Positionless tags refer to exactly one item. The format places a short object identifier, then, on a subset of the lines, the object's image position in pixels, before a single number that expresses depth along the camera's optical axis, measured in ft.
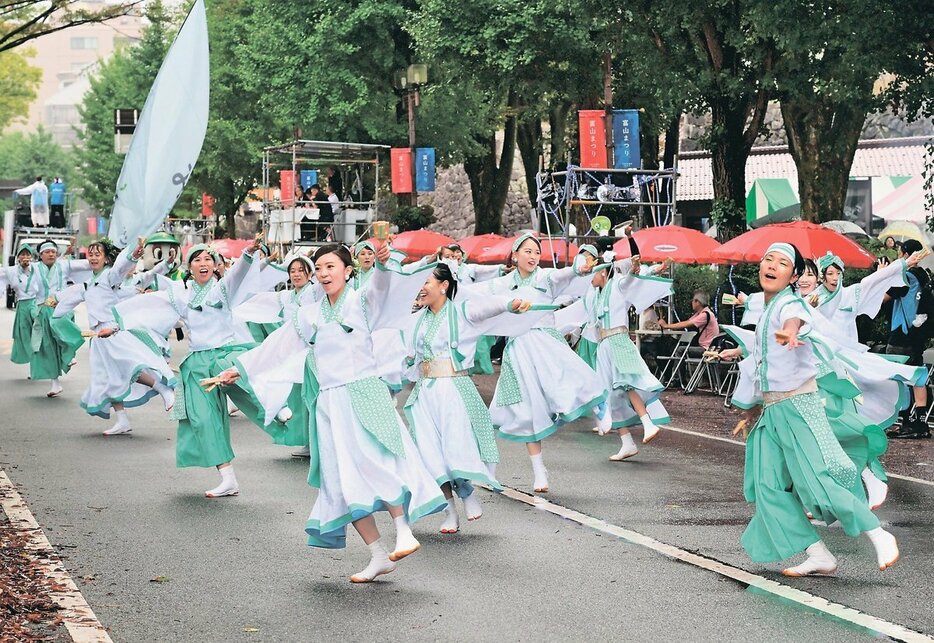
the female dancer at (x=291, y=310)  36.77
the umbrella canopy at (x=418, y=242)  88.07
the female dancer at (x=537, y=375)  37.60
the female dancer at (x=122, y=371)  48.37
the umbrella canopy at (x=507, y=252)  74.90
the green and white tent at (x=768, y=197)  111.45
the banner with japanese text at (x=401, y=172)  107.96
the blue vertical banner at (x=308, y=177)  106.52
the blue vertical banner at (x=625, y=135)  77.87
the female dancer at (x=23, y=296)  66.03
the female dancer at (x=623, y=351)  43.78
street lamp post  105.40
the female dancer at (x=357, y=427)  25.49
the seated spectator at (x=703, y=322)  63.93
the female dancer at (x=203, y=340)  35.91
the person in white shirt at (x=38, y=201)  159.98
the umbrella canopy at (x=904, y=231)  84.72
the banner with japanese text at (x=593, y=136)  77.92
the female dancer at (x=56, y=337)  62.69
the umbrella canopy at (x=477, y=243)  87.45
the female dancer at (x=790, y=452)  25.55
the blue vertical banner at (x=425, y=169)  108.88
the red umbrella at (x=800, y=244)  58.18
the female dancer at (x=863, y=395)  28.25
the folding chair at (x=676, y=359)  65.46
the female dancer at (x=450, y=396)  30.30
